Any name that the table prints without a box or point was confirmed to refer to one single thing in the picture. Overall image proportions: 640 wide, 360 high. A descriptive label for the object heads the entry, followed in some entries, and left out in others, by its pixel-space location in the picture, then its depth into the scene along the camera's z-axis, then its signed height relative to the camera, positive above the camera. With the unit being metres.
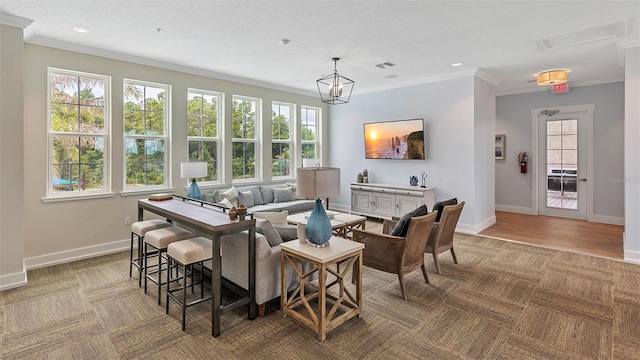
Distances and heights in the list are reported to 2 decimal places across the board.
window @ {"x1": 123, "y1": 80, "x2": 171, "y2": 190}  4.82 +0.67
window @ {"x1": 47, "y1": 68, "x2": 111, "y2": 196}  4.20 +0.61
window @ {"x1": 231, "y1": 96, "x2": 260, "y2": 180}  6.15 +0.77
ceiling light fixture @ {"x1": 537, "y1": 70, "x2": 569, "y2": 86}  5.30 +1.62
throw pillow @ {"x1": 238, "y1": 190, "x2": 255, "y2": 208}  5.64 -0.35
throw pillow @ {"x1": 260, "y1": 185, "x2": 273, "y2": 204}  6.13 -0.31
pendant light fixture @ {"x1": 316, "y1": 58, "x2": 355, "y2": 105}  4.72 +1.87
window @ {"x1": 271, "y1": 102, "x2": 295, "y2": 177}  6.83 +0.83
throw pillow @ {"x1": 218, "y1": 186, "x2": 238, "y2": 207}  5.36 -0.29
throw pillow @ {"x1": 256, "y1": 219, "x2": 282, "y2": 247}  2.95 -0.49
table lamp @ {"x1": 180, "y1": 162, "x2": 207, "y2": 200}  4.78 +0.09
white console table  6.02 -0.42
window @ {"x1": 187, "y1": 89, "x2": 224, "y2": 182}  5.52 +0.86
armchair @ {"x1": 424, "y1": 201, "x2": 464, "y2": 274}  3.71 -0.64
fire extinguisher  7.33 +0.34
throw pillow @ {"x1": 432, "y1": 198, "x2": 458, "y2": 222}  3.91 -0.36
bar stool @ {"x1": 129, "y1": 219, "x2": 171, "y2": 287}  3.44 -0.53
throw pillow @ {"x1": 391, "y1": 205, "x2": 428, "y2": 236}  3.26 -0.50
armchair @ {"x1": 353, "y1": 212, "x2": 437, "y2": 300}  3.16 -0.72
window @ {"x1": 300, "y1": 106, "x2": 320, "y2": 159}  7.49 +1.08
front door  6.71 +0.25
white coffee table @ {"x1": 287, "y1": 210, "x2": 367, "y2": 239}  4.39 -0.61
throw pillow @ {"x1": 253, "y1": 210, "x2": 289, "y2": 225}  3.37 -0.41
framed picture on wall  7.69 +0.70
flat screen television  6.28 +0.76
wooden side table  2.46 -0.88
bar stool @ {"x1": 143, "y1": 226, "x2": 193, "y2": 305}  3.04 -0.56
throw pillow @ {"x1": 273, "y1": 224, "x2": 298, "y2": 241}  3.11 -0.52
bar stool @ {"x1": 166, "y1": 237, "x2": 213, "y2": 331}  2.64 -0.61
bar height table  2.53 -0.42
